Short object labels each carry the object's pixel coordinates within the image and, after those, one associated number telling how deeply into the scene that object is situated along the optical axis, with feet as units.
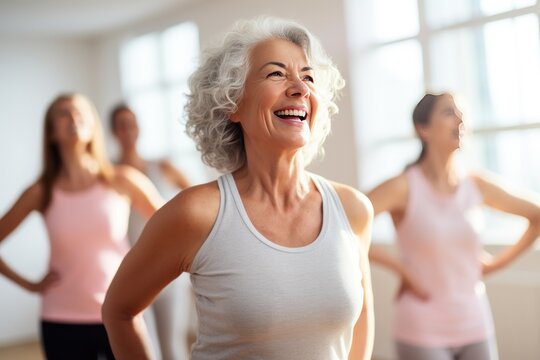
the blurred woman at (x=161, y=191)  10.85
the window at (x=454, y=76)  11.32
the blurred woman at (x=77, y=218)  7.64
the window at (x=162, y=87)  19.89
